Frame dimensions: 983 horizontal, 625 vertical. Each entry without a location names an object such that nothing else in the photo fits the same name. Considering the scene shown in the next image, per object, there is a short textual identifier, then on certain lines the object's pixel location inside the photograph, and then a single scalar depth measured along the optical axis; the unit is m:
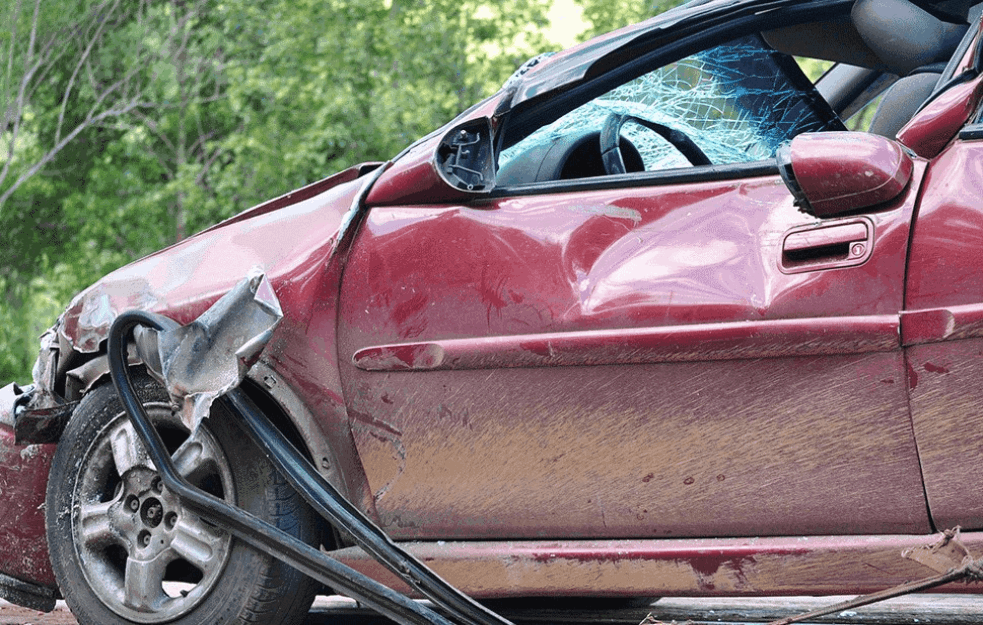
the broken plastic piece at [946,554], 4.73
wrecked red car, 4.99
